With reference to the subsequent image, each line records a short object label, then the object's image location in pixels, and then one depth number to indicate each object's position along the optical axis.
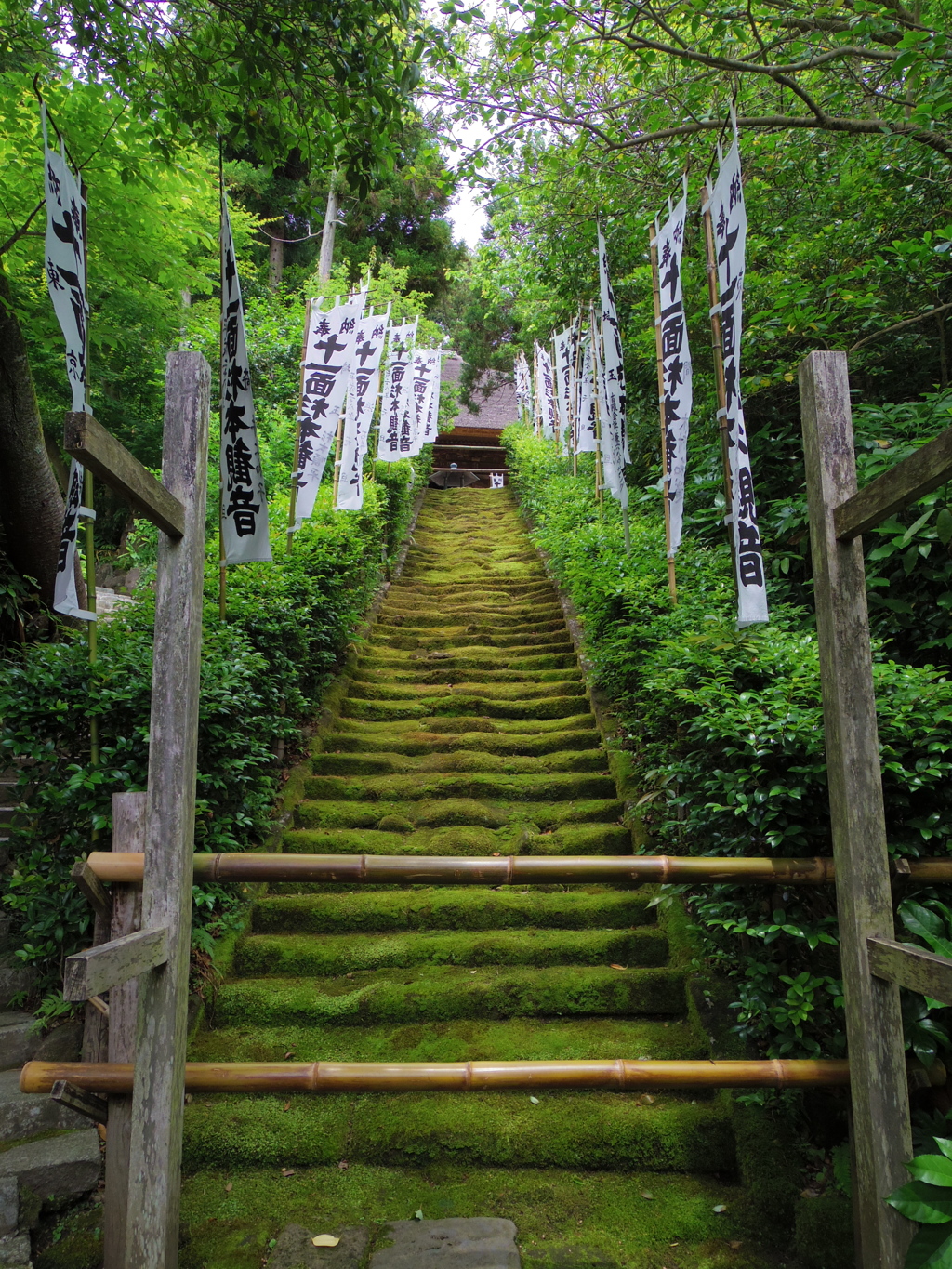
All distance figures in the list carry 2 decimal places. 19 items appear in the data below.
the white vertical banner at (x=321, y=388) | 6.77
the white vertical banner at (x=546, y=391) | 15.98
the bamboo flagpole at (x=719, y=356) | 3.95
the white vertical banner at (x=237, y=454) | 4.12
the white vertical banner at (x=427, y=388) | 16.14
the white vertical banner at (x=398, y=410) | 12.19
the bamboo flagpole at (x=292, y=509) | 6.49
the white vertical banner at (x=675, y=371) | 5.15
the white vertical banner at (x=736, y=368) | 3.65
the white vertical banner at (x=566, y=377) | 12.77
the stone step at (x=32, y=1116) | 2.93
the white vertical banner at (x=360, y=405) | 8.96
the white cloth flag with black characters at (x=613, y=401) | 6.53
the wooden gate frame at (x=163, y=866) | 2.09
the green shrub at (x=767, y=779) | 2.50
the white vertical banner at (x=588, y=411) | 10.23
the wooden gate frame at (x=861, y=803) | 2.08
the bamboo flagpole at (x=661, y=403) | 5.04
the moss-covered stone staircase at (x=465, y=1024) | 2.62
